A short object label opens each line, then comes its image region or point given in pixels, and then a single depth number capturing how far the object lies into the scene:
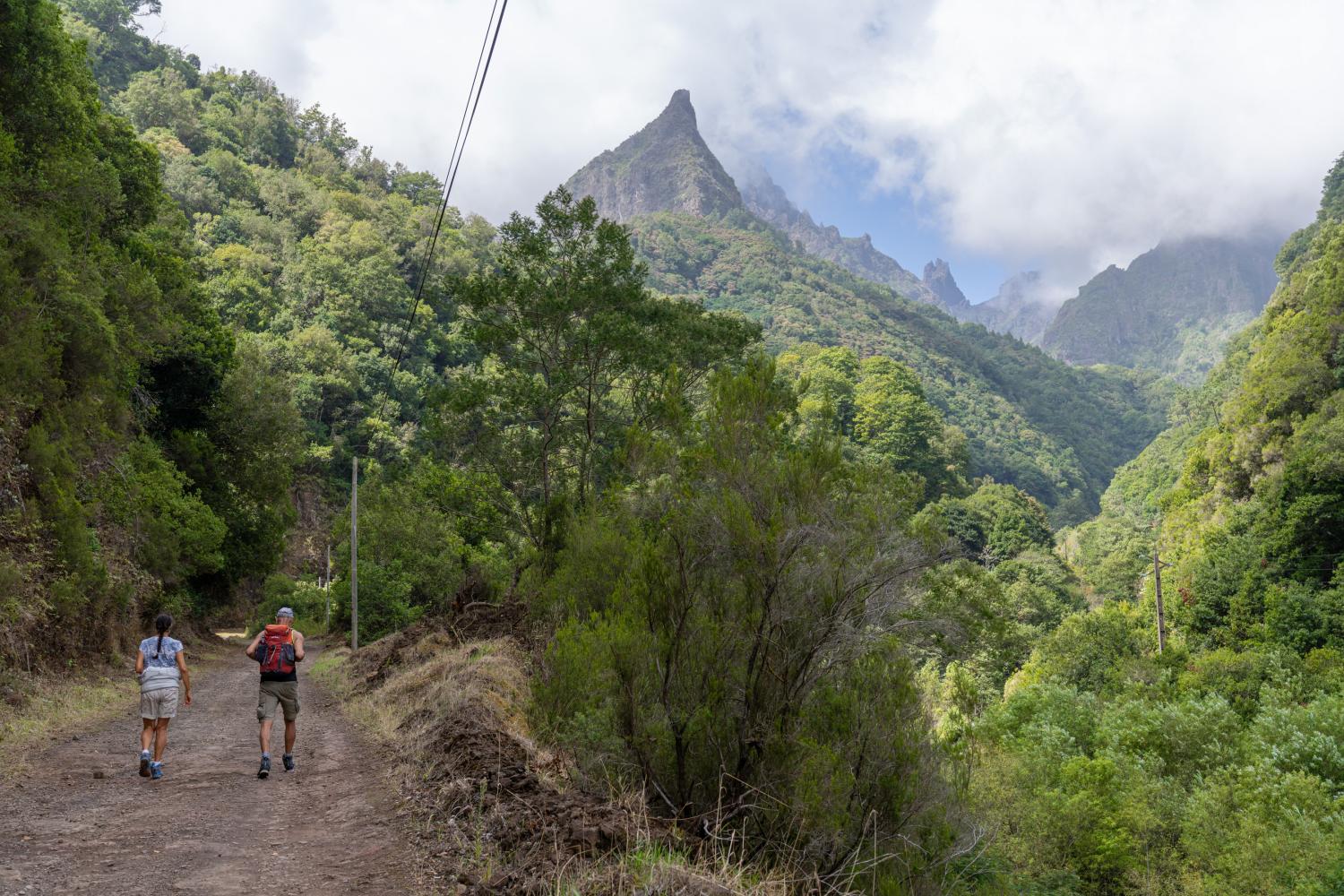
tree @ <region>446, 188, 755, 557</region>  16.83
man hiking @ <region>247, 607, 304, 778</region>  7.75
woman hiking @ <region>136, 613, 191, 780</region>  7.36
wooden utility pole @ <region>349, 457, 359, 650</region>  22.95
